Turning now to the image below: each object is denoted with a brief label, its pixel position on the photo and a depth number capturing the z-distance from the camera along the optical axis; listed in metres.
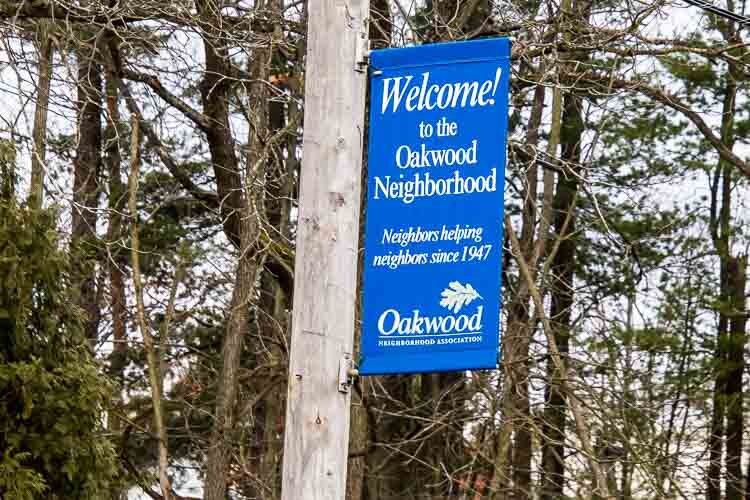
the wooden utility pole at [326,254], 8.85
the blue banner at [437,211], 8.59
